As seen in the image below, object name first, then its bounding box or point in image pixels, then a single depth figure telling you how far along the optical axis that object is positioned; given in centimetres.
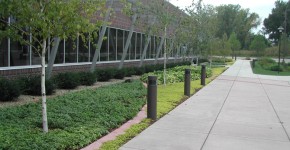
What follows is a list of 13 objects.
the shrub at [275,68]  3328
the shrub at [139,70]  2141
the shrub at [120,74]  1830
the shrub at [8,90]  966
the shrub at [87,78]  1440
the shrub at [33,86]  1106
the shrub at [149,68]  2289
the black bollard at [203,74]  1678
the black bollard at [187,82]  1274
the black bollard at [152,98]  842
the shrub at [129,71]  1967
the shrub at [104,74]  1666
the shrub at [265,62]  3899
